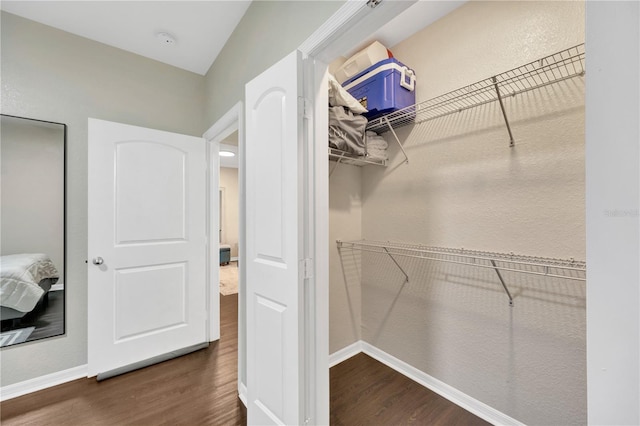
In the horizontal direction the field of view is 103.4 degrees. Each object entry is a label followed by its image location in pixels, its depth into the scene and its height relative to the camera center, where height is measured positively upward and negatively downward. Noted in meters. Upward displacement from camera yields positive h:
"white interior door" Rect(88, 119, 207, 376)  1.97 -0.24
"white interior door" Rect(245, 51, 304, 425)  1.17 -0.15
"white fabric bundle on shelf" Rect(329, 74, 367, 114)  1.56 +0.75
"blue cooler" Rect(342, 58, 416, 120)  1.76 +0.91
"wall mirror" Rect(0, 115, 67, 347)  1.79 -0.10
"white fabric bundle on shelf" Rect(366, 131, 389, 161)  1.98 +0.54
